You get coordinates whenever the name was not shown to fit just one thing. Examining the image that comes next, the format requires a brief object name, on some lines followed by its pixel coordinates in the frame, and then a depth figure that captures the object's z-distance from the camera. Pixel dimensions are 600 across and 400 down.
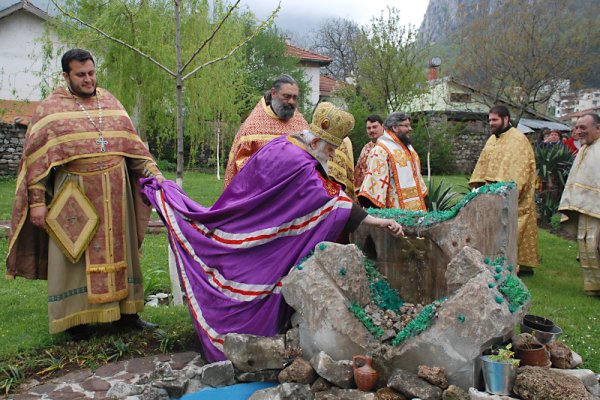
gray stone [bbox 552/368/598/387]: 3.39
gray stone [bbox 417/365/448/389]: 3.22
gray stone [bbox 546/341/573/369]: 3.57
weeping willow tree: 10.02
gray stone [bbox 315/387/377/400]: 3.30
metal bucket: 3.12
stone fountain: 3.28
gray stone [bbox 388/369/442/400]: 3.17
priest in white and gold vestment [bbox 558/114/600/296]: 6.30
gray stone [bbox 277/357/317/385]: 3.58
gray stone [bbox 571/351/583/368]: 3.64
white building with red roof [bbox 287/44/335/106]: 31.20
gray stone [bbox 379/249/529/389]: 3.23
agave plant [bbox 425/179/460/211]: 7.99
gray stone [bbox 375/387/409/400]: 3.23
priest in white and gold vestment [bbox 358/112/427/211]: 6.05
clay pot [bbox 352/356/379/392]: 3.36
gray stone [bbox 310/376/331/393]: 3.50
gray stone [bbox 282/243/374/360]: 3.63
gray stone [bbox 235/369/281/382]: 3.77
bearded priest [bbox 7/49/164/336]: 4.43
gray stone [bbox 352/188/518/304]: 3.91
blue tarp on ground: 3.59
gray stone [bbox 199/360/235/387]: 3.74
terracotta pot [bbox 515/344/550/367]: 3.41
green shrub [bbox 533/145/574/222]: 10.80
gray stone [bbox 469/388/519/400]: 3.05
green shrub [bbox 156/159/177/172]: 22.33
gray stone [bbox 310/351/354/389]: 3.46
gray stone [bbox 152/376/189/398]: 3.62
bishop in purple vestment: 3.88
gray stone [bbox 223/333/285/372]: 3.77
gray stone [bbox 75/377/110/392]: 3.89
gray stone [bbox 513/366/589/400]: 3.02
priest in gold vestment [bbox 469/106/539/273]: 7.05
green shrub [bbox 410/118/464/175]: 22.55
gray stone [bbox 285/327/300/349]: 3.81
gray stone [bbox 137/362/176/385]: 3.75
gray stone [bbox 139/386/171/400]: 3.54
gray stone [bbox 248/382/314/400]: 3.41
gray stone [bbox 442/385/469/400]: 3.12
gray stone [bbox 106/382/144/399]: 3.69
